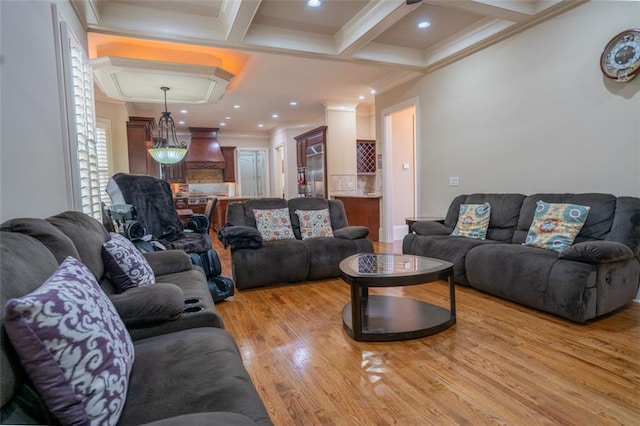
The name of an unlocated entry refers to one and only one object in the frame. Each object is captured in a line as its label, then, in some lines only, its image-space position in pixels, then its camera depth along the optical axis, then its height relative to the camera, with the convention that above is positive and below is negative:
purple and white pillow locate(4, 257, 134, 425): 0.79 -0.39
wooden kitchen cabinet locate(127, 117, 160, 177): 6.34 +0.87
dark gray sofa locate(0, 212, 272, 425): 0.81 -0.58
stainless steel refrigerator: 7.38 +0.37
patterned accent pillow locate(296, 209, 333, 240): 4.18 -0.44
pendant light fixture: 6.02 +0.69
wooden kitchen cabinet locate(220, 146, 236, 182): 10.22 +0.77
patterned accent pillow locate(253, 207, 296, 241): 4.00 -0.42
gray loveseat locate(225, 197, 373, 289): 3.62 -0.69
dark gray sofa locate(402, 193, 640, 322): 2.50 -0.64
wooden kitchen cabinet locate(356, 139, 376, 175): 7.63 +0.69
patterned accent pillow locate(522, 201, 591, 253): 2.96 -0.38
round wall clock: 2.81 +1.05
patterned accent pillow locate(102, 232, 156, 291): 1.86 -0.40
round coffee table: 2.35 -0.98
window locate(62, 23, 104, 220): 2.61 +0.57
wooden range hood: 9.47 +1.14
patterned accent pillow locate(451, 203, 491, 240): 3.80 -0.42
